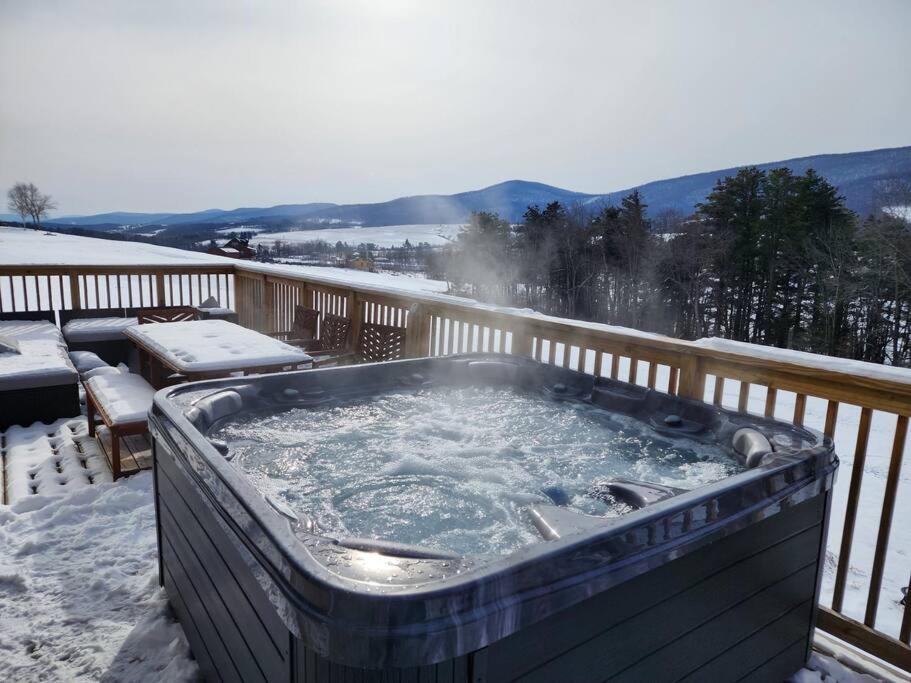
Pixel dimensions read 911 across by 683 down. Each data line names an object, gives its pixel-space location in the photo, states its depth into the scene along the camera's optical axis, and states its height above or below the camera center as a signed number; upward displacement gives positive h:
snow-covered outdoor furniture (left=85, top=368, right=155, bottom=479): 2.84 -0.94
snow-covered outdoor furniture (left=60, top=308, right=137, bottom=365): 5.19 -0.96
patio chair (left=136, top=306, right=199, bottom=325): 5.26 -0.78
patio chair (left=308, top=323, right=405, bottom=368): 4.24 -0.81
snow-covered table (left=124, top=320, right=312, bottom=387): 3.34 -0.74
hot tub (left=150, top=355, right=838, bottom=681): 0.92 -0.74
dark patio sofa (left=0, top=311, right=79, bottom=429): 3.59 -1.02
